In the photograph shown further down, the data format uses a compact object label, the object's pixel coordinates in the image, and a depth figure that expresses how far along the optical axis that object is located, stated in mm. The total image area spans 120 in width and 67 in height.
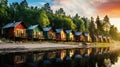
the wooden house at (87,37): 116469
